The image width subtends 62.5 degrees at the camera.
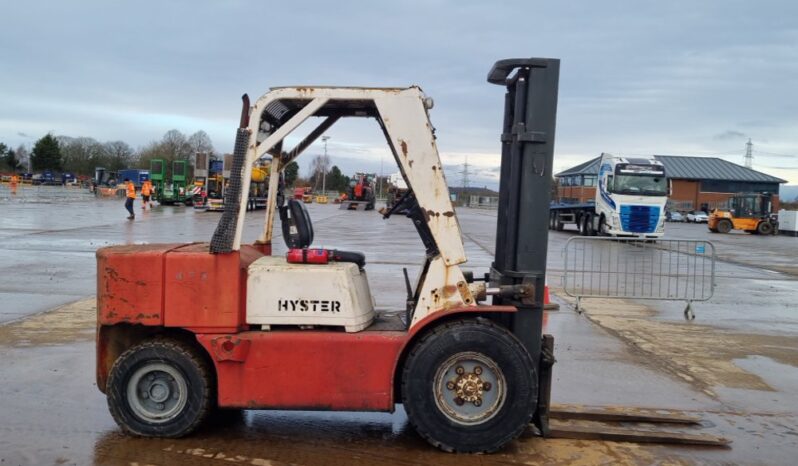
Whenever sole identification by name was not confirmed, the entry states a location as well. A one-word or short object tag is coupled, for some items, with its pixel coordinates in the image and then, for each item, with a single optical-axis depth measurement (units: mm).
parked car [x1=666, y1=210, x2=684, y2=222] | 70300
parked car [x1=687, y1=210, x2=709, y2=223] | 70125
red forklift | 4441
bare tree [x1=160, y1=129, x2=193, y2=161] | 87981
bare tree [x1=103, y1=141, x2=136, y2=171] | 101306
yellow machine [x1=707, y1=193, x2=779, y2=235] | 43438
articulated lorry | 28781
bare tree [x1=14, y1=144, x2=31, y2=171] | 109600
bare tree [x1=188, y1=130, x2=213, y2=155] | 95062
